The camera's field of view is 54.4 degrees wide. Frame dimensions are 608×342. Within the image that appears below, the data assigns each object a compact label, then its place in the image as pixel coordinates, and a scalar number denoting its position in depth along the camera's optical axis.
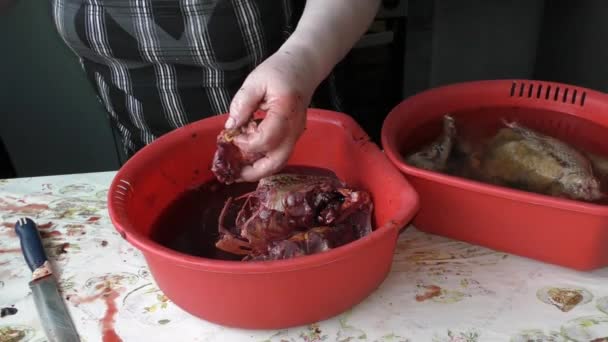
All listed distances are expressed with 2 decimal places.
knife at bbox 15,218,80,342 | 0.64
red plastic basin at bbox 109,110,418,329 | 0.56
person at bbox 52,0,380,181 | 0.76
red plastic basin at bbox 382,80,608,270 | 0.63
